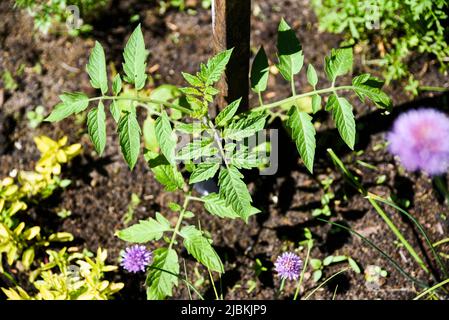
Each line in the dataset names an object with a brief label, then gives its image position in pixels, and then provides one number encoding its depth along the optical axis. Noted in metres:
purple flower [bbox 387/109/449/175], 0.64
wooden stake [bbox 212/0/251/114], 0.62
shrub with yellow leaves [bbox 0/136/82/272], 0.74
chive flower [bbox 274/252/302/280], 0.68
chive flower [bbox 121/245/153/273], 0.69
